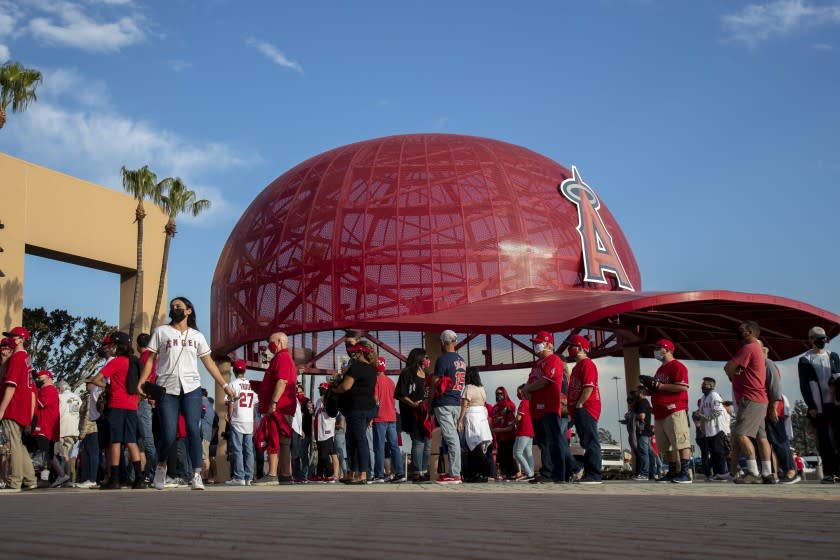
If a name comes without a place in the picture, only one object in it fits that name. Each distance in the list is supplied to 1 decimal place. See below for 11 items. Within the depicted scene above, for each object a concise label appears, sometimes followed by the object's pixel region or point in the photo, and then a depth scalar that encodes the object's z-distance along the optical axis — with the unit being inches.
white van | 635.2
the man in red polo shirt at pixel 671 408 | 423.5
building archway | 1023.6
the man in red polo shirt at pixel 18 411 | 384.8
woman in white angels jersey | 347.3
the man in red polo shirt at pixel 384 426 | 474.3
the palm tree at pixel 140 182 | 1258.6
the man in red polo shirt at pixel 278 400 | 425.7
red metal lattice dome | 1096.8
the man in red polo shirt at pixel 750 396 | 381.7
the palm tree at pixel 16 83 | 979.3
